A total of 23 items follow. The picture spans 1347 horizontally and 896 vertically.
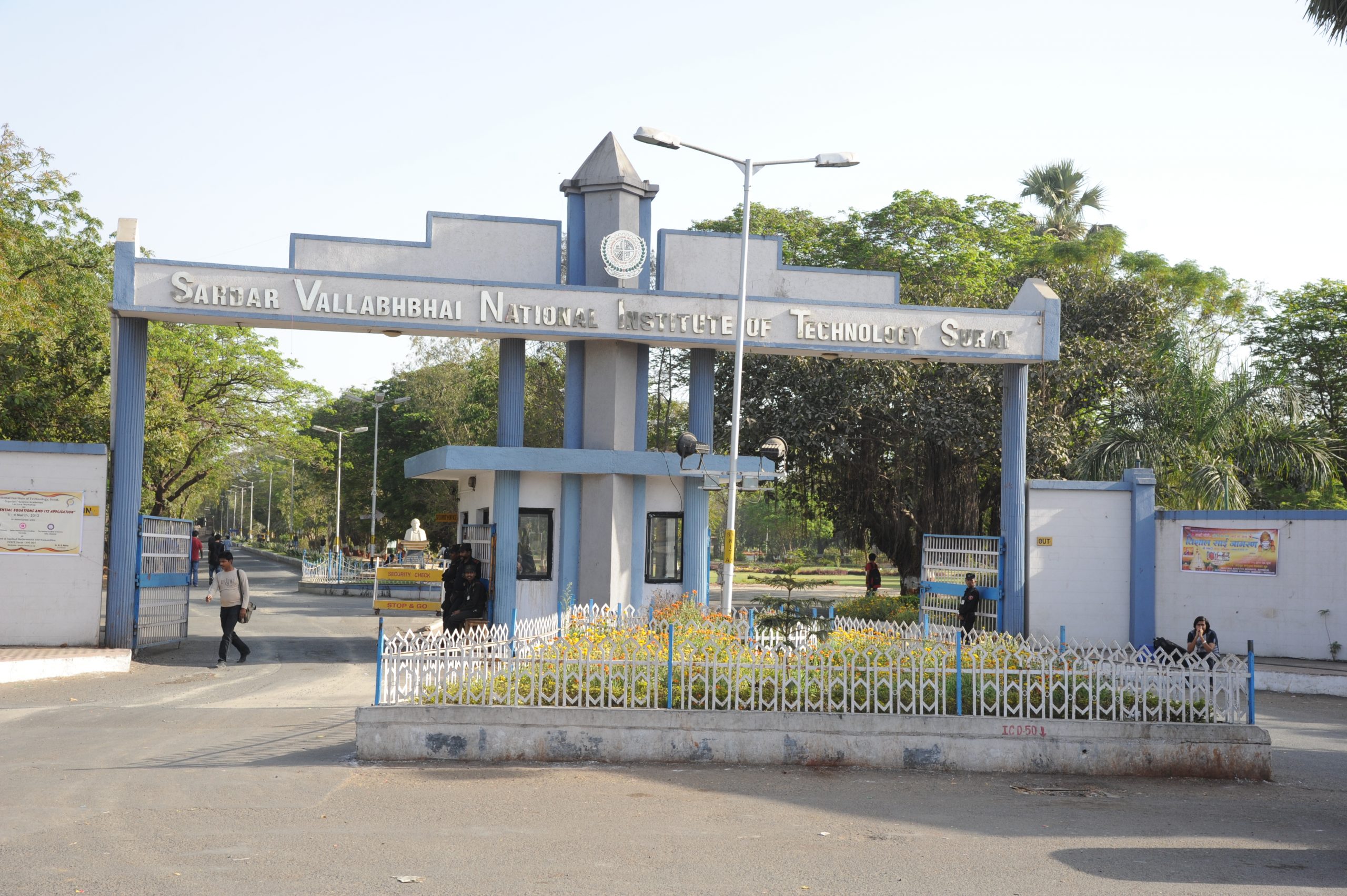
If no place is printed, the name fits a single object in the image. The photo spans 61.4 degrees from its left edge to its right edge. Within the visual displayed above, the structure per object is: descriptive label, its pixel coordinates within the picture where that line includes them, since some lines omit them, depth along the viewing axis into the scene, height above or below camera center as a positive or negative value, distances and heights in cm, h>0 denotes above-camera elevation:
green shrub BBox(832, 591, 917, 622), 2081 -175
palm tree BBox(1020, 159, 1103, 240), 4569 +1342
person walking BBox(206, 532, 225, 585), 2909 -140
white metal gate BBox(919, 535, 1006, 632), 1875 -92
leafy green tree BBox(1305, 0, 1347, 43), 1280 +588
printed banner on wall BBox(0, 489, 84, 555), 1608 -36
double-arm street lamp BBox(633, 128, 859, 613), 1517 +320
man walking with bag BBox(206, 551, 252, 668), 1614 -132
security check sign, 2894 -205
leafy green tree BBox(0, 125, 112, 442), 2408 +449
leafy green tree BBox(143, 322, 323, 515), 3706 +369
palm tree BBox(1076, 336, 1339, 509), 2264 +187
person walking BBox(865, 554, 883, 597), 2738 -148
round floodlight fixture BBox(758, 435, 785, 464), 1709 +101
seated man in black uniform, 1670 -144
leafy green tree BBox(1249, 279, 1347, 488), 3519 +606
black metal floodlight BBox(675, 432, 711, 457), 1684 +100
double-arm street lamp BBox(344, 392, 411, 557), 4575 +85
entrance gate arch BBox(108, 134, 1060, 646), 1695 +295
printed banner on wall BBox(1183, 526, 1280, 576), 1842 -39
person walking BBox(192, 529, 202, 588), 3147 -137
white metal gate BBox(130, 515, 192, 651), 1698 -127
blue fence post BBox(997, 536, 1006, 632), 1842 -92
